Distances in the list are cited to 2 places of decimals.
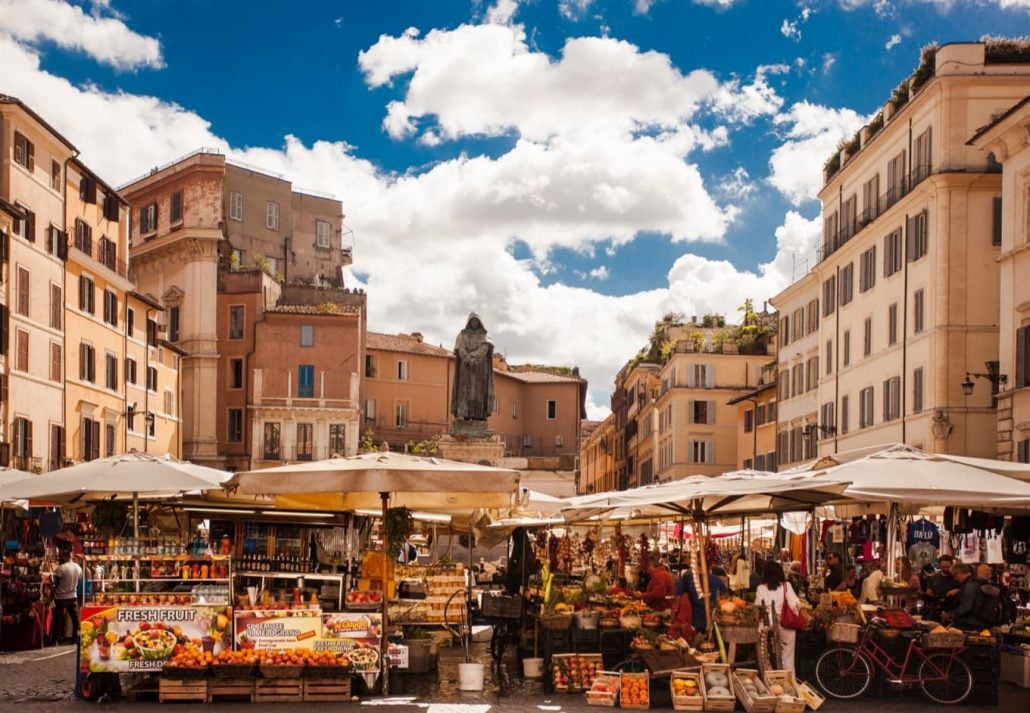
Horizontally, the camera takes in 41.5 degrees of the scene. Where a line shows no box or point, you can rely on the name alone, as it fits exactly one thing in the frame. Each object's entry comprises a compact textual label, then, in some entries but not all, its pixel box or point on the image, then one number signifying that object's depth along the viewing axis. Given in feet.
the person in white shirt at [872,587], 70.64
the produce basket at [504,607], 61.26
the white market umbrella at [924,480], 50.55
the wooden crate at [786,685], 47.26
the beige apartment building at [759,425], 211.41
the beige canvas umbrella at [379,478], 50.16
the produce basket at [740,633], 50.96
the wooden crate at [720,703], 47.80
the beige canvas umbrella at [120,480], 55.88
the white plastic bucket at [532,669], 58.08
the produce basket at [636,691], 48.91
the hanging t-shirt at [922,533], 107.76
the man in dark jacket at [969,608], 55.01
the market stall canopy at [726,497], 52.80
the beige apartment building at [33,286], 137.59
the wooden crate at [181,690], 48.52
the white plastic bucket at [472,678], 53.36
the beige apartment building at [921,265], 126.72
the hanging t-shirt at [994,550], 98.90
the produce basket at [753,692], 47.73
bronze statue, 135.23
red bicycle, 50.85
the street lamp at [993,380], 104.40
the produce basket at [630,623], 54.54
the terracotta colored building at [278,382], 237.66
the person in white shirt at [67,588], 77.92
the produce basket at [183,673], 48.60
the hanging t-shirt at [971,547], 103.24
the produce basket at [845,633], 51.16
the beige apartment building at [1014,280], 103.96
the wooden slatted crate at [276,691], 48.91
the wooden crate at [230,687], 48.96
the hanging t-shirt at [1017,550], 89.46
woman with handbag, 50.93
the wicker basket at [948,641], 50.65
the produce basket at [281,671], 48.78
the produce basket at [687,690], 48.24
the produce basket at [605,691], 49.16
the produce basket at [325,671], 49.34
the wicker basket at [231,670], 48.75
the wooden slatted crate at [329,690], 49.42
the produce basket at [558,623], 54.95
